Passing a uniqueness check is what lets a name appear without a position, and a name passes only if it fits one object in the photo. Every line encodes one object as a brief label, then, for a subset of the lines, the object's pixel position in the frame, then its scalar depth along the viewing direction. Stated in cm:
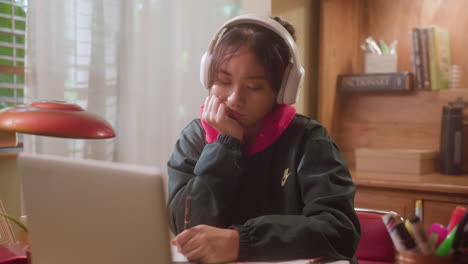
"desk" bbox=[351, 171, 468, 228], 200
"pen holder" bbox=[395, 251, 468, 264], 59
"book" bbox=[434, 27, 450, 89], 239
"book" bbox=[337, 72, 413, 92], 246
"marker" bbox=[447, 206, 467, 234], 63
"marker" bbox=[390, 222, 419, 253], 62
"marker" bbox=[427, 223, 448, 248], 63
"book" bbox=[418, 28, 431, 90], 238
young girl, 102
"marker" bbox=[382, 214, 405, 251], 62
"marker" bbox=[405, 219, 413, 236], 62
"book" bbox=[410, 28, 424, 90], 240
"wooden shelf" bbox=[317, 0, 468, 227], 252
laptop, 53
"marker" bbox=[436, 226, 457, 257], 61
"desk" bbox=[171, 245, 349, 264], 80
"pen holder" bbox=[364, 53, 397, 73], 254
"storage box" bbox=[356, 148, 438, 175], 232
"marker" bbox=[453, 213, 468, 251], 61
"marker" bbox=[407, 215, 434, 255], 61
